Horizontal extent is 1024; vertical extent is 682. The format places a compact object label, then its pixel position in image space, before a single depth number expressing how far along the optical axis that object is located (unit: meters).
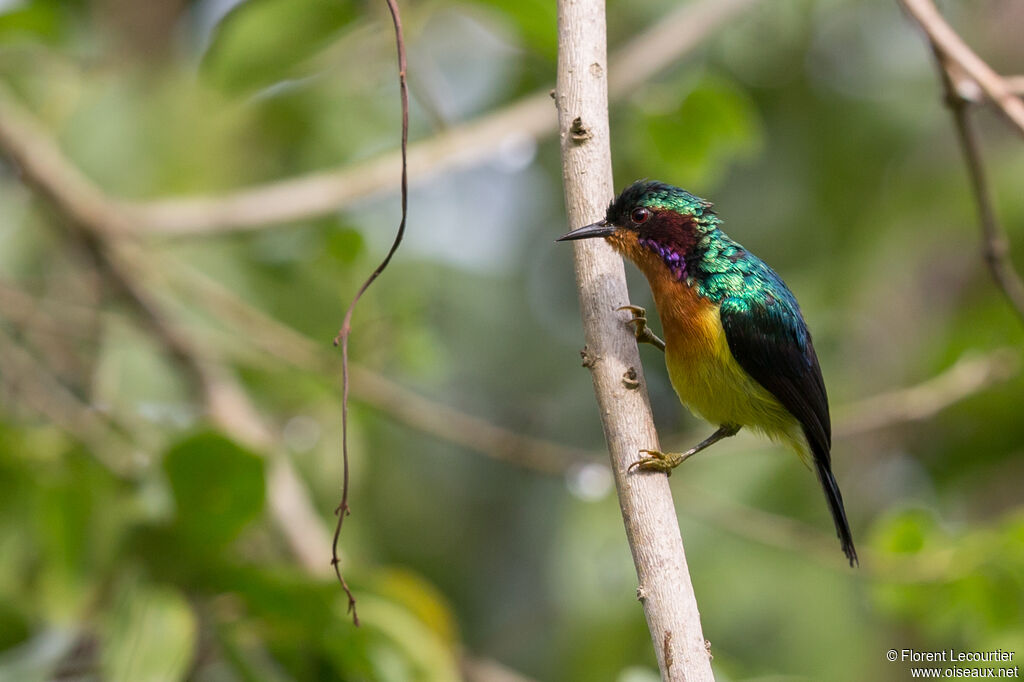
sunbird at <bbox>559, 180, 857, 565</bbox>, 5.11
